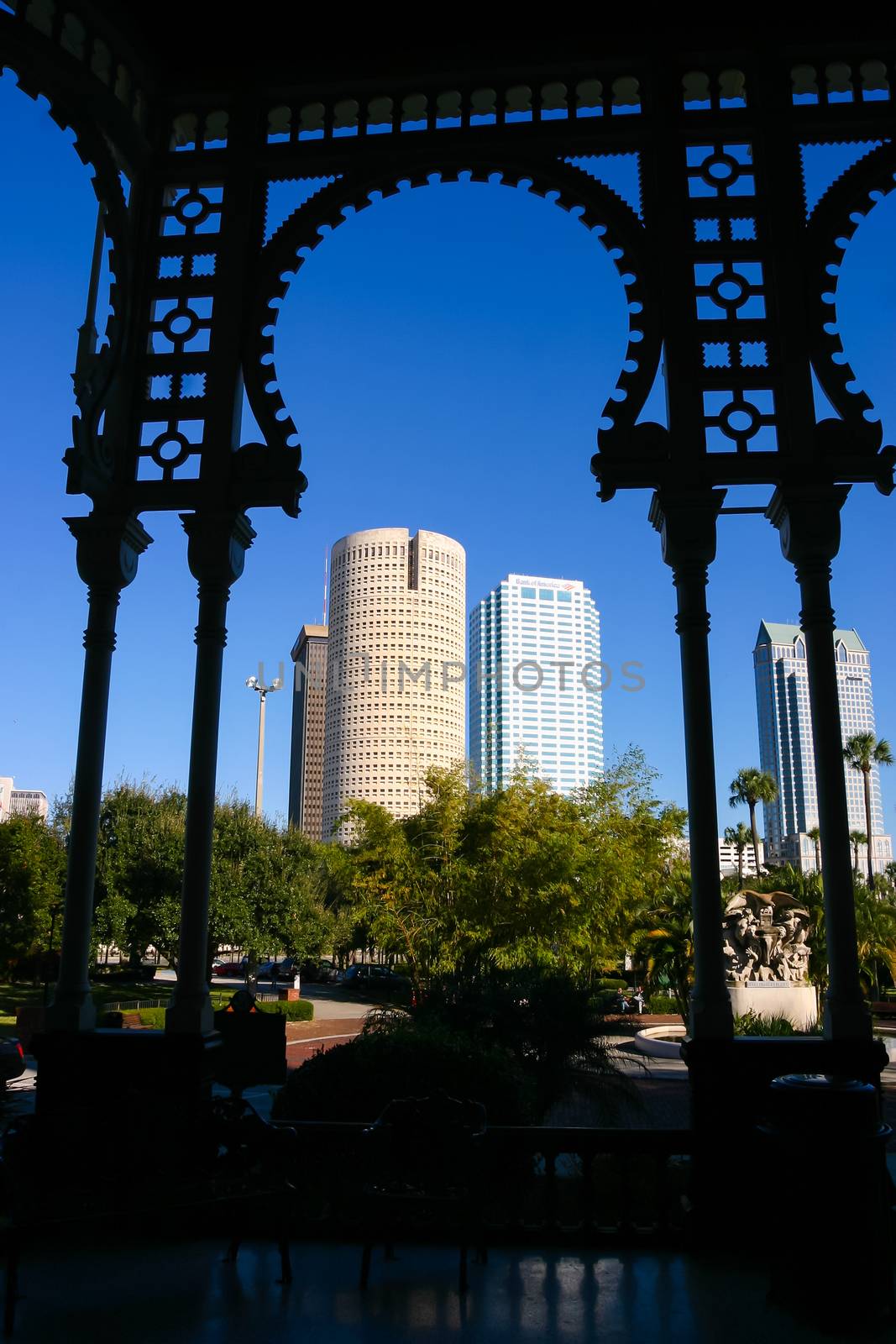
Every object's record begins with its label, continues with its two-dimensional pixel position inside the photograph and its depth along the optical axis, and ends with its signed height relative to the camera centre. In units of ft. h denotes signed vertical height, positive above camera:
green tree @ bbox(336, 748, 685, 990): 77.92 +3.30
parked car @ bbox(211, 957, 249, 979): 172.96 -9.45
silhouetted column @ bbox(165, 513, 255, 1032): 19.31 +3.43
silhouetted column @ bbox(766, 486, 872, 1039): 17.99 +3.58
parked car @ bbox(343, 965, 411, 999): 120.18 -8.57
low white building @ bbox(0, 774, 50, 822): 540.11 +63.22
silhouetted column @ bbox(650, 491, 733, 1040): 18.17 +3.48
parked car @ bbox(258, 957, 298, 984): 182.09 -10.89
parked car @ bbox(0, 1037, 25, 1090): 39.95 -5.94
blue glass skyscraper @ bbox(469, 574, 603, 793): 361.92 +85.54
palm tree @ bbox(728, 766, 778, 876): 149.24 +18.64
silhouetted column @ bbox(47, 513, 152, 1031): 19.65 +3.54
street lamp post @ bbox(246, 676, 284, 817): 126.89 +27.22
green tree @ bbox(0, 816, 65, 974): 86.43 +1.54
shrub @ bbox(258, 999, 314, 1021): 94.06 -8.81
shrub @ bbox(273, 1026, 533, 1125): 22.77 -3.67
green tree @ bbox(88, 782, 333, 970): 93.25 +2.83
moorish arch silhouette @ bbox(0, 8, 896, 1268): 20.13 +14.20
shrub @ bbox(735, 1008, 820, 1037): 47.09 -5.20
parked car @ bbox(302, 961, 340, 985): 163.73 -9.79
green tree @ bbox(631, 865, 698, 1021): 74.69 -1.65
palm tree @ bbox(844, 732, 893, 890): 150.41 +24.04
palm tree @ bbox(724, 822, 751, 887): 154.87 +12.09
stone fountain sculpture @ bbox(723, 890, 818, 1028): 62.39 -2.46
